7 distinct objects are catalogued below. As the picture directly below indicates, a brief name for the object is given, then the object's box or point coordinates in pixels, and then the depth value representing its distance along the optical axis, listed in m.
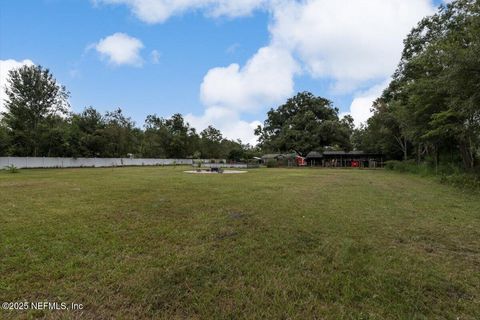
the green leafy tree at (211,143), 57.38
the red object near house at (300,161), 44.69
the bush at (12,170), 20.76
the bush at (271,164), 39.92
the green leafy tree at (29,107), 26.38
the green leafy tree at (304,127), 45.94
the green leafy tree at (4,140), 23.92
